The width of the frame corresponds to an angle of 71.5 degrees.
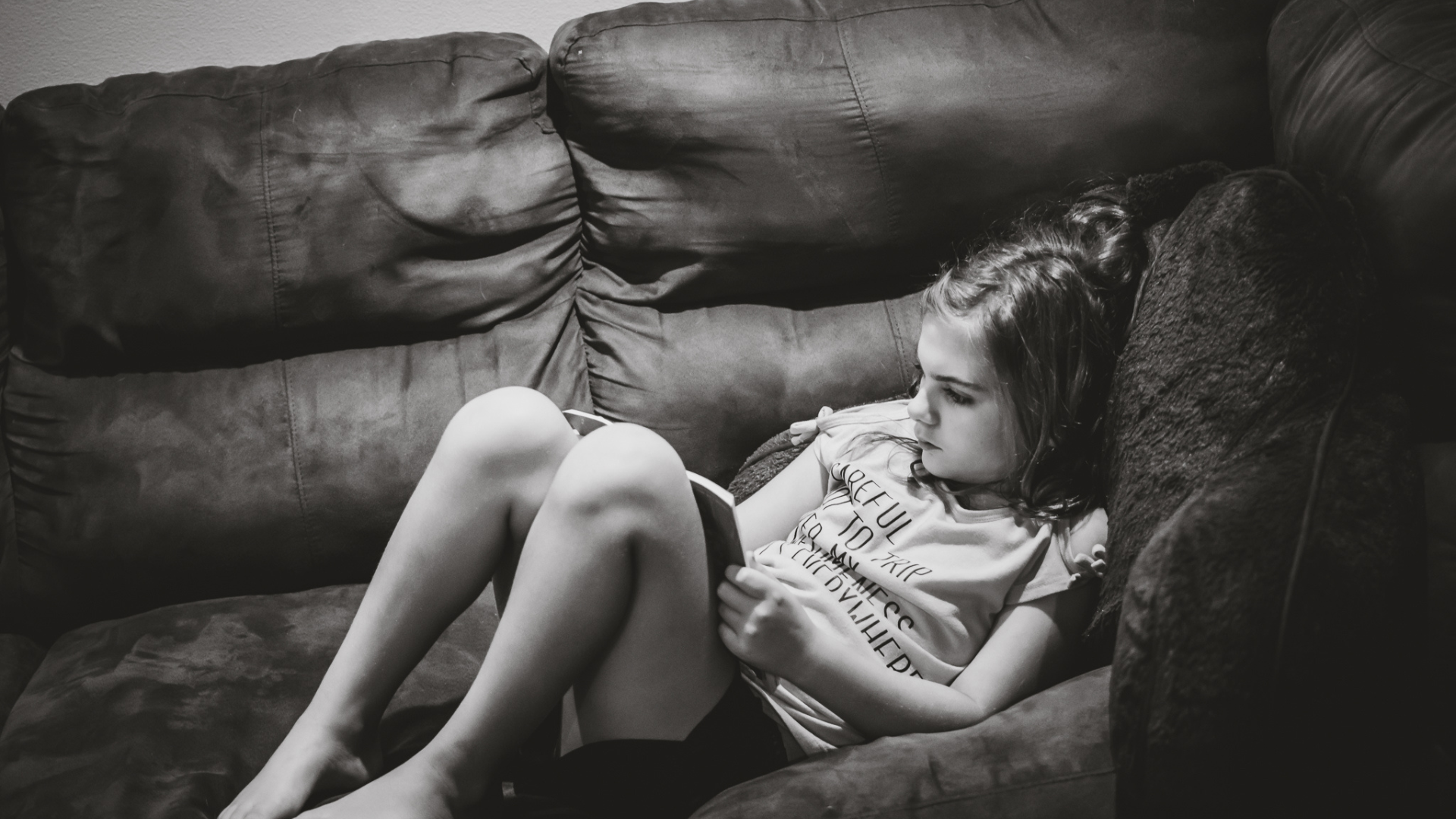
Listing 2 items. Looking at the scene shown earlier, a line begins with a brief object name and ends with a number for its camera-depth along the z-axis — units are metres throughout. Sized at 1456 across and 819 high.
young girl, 0.95
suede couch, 1.39
